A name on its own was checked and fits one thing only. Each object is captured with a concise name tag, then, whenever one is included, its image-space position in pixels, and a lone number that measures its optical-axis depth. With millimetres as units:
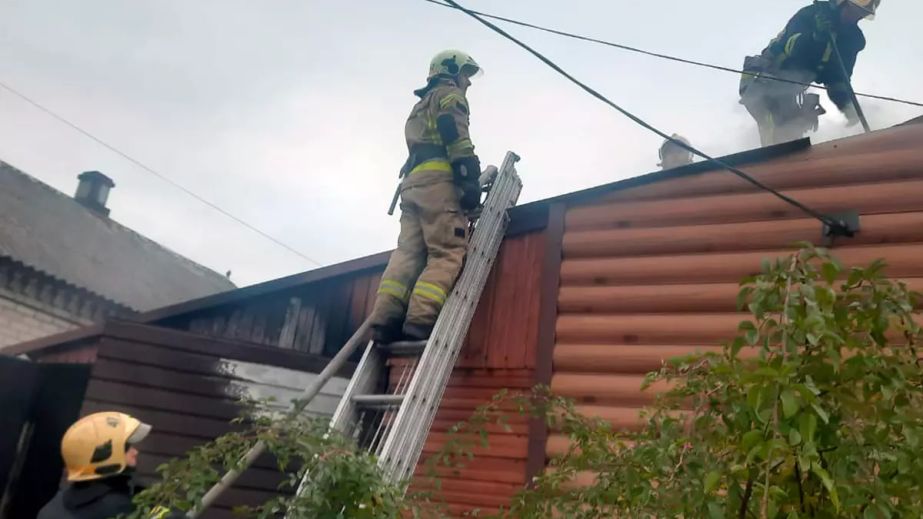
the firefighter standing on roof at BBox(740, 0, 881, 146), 5805
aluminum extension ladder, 3611
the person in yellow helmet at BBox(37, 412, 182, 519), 2508
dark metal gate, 6254
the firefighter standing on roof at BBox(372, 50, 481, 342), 4270
